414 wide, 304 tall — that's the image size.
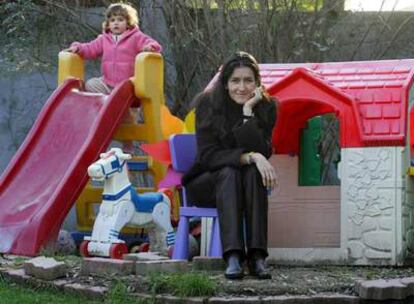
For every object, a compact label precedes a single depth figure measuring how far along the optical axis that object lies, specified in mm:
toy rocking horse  5707
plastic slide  6031
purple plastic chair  5246
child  7621
